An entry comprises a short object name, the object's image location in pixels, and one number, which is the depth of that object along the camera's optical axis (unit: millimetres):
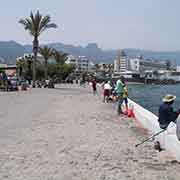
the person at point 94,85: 32675
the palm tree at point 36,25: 41281
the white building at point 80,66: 188450
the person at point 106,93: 22602
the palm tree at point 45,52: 73688
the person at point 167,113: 7673
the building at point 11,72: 52244
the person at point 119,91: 15206
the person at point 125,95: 15455
